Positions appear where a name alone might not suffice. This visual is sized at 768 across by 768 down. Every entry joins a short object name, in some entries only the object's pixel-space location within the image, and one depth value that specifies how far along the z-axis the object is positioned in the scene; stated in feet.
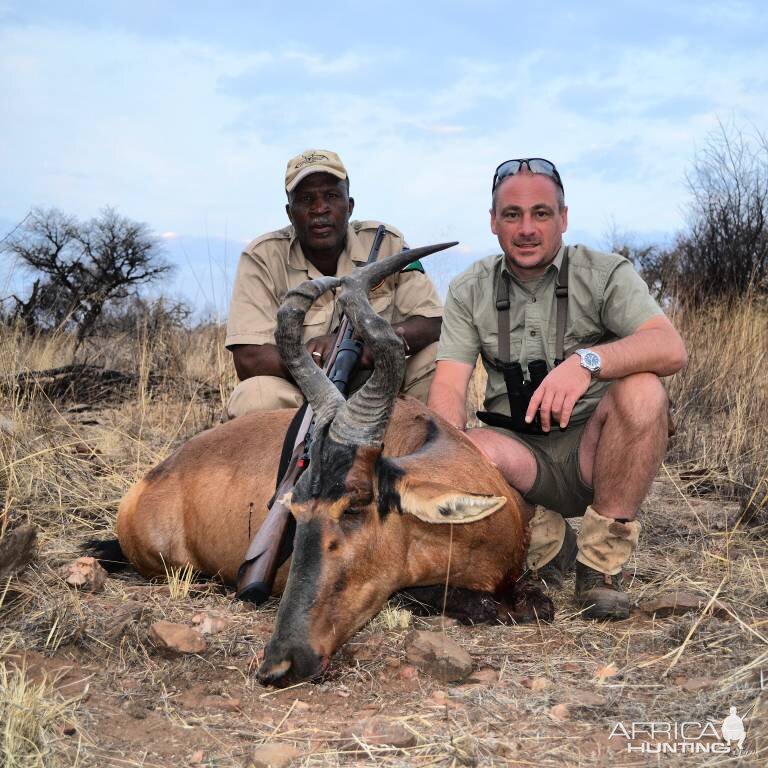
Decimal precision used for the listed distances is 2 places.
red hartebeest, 11.46
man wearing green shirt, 14.12
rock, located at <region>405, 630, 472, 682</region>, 11.11
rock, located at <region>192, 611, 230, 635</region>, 12.69
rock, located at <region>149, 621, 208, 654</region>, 11.54
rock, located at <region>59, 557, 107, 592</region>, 14.37
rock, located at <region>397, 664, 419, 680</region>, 11.25
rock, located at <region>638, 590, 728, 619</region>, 13.19
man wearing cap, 20.45
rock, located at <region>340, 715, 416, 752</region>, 9.28
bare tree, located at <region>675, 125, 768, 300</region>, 38.83
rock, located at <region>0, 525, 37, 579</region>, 13.17
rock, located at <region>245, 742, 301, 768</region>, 8.85
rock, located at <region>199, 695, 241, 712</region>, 10.39
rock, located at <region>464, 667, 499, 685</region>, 11.10
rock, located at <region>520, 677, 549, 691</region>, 10.82
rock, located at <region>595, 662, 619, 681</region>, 11.05
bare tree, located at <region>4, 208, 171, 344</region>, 62.90
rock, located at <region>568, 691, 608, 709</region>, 10.08
